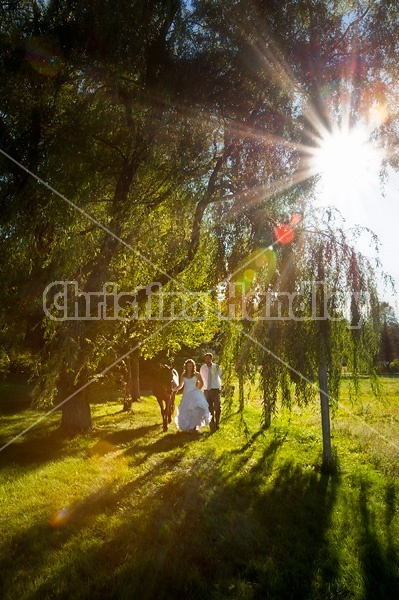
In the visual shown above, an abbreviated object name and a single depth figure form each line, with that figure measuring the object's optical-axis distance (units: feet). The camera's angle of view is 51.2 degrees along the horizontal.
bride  37.32
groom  38.04
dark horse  40.88
